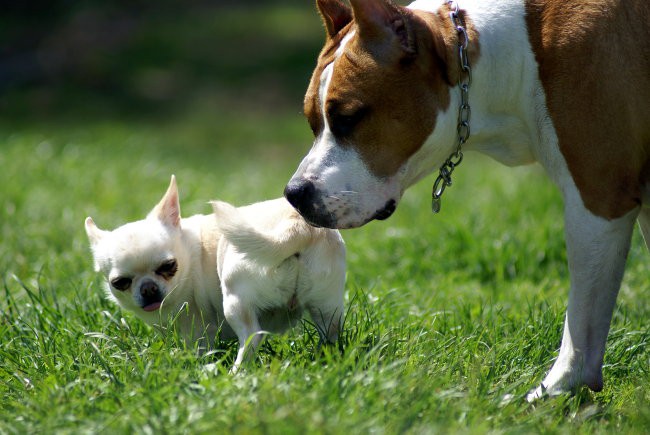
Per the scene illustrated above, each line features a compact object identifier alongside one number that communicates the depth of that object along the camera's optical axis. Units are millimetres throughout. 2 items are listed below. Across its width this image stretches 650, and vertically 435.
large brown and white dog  6527
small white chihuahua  6902
